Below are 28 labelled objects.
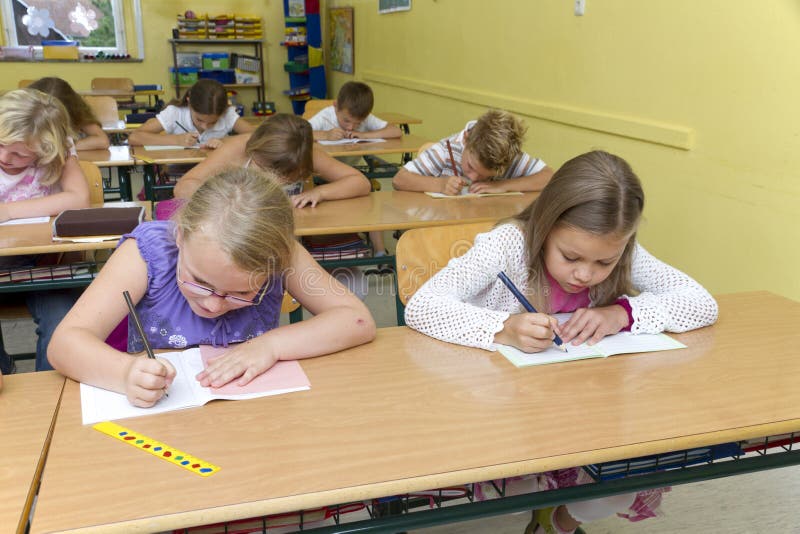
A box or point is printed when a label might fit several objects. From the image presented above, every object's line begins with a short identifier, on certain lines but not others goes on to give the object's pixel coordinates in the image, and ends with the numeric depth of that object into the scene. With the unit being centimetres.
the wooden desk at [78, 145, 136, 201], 331
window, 789
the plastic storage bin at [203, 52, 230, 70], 840
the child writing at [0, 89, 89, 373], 210
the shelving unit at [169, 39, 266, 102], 826
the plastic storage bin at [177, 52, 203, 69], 833
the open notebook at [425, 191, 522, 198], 275
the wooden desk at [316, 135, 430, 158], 369
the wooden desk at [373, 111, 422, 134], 492
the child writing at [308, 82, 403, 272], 414
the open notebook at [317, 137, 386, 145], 404
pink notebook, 112
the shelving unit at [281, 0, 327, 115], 840
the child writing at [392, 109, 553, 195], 266
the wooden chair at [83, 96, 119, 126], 473
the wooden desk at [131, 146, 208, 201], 333
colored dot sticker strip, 88
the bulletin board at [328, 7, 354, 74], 782
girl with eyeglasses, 112
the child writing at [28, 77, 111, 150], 374
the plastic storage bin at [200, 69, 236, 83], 847
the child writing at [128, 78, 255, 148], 389
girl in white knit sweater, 134
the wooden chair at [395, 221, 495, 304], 167
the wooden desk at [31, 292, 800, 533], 83
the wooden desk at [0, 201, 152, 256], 196
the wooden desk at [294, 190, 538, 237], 229
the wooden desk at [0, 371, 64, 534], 81
